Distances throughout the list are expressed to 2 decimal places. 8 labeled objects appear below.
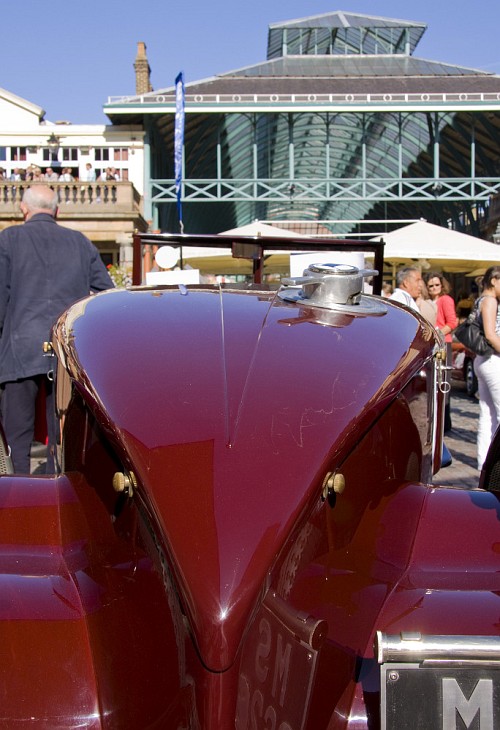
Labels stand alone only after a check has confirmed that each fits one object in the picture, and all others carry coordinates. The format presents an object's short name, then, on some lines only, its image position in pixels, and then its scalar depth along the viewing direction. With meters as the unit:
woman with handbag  6.41
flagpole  19.77
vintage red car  1.53
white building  28.91
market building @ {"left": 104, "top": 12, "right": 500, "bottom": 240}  26.86
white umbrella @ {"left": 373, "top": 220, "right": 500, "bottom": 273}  13.40
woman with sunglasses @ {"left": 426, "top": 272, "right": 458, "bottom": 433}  9.12
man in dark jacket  4.18
